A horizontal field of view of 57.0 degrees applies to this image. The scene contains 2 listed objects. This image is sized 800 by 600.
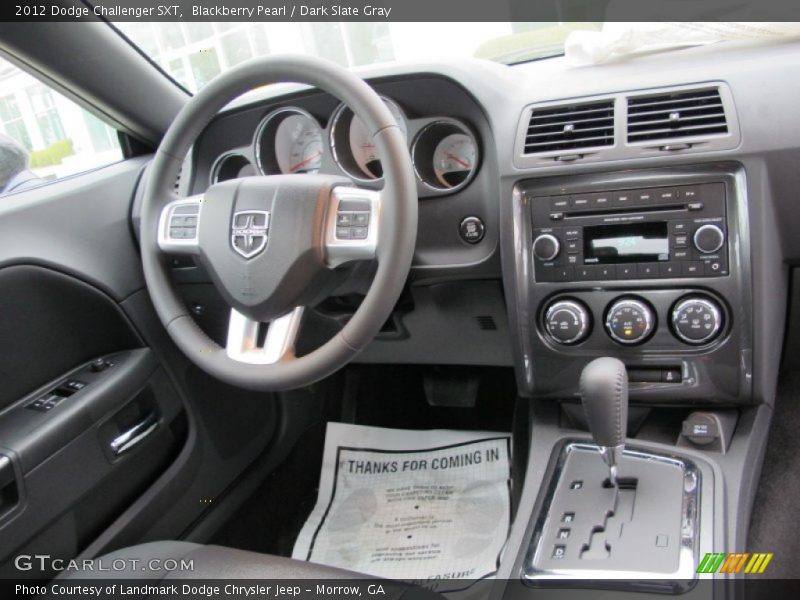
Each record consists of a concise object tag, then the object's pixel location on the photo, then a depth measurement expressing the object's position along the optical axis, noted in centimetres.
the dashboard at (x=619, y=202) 102
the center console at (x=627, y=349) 96
